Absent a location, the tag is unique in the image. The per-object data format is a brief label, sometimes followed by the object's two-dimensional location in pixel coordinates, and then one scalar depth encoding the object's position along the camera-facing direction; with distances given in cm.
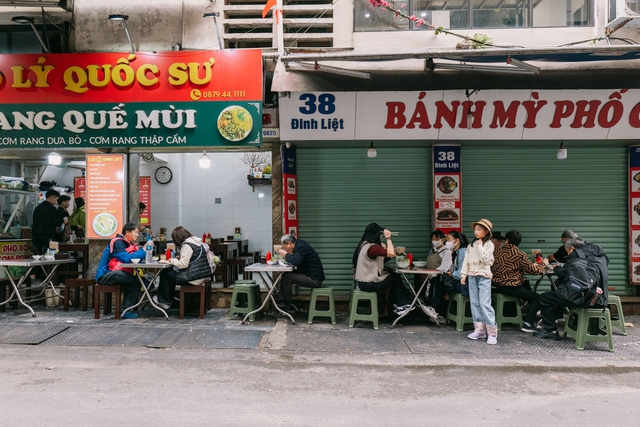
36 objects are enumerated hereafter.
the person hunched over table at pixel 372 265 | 715
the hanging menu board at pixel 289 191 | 838
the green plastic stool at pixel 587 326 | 621
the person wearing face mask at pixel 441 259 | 730
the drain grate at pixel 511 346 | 612
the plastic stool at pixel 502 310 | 714
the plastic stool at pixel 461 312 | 718
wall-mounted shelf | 1309
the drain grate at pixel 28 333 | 652
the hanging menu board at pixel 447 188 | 859
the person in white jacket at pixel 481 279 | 648
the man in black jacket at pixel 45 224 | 939
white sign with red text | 805
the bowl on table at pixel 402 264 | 737
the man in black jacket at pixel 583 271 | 613
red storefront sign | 820
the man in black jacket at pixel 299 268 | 745
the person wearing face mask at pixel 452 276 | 719
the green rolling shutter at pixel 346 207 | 891
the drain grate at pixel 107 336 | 641
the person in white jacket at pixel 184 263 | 755
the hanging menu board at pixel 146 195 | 1335
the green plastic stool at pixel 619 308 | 705
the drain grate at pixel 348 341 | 625
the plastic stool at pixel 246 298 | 762
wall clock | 1368
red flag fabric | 766
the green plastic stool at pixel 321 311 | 752
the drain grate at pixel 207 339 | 632
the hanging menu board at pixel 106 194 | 866
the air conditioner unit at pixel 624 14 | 768
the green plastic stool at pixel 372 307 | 724
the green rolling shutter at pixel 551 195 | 873
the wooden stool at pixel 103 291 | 765
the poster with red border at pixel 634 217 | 850
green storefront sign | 826
